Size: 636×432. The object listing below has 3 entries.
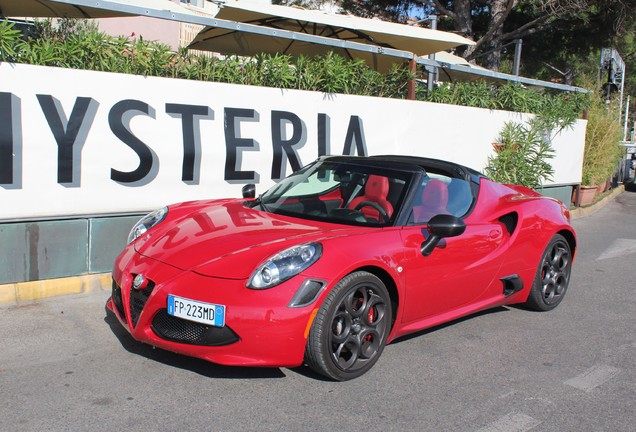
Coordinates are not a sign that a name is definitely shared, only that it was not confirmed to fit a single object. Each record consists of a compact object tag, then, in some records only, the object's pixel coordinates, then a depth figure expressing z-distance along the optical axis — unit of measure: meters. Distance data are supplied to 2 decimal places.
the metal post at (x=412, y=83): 8.98
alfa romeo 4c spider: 3.66
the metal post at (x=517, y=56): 13.28
